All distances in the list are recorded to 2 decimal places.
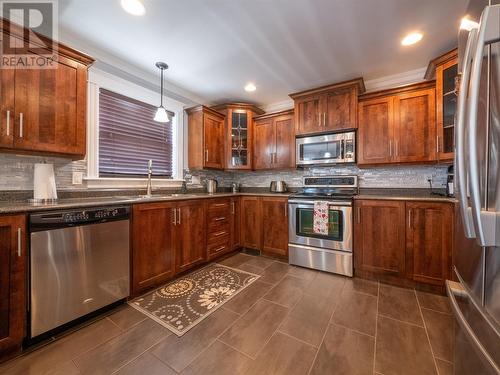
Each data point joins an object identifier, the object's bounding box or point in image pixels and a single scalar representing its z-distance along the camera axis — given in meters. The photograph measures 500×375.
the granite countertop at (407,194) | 2.17
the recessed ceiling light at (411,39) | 2.08
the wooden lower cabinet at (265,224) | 3.12
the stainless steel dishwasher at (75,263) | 1.44
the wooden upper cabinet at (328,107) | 2.83
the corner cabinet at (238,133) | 3.66
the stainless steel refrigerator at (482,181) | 0.59
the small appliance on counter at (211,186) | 3.65
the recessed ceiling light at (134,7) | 1.68
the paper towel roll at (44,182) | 1.79
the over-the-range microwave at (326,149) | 2.88
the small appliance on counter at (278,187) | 3.64
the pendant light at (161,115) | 2.45
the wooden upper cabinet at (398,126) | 2.46
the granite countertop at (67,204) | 1.37
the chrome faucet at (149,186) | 2.66
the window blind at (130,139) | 2.50
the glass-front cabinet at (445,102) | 2.21
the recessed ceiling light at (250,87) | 3.16
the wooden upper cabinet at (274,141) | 3.42
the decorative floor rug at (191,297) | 1.74
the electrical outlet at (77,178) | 2.18
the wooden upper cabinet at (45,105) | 1.56
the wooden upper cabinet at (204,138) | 3.33
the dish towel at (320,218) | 2.68
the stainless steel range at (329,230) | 2.59
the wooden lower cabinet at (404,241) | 2.13
